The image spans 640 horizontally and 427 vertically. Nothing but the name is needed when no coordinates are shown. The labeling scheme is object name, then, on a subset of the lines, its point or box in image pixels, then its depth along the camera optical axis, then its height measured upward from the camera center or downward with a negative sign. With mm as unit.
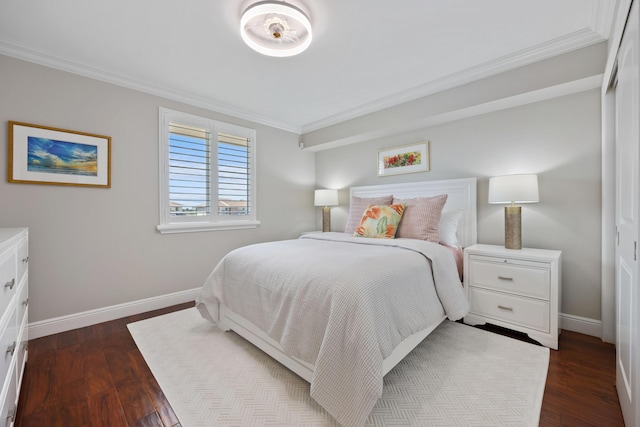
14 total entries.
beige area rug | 1371 -1034
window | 2982 +462
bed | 1276 -566
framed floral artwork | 3273 +687
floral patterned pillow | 2695 -94
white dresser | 1061 -509
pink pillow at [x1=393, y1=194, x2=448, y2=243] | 2598 -63
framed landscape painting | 2150 +479
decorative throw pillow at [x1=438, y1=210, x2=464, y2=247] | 2686 -143
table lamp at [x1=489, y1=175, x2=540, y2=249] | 2242 +149
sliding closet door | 1152 -9
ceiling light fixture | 1674 +1250
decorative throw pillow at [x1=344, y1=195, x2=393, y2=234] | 3113 +68
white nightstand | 2006 -611
